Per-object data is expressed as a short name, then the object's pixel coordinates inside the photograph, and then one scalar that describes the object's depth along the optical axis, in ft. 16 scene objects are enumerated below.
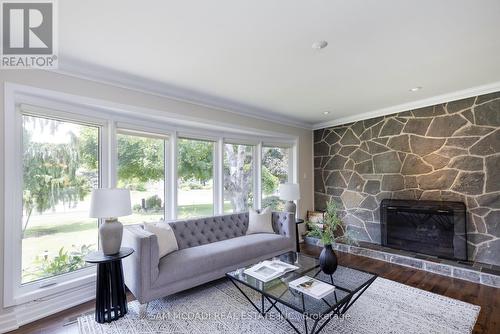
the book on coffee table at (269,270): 7.76
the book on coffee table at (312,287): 6.61
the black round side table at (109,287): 7.71
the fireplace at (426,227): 11.87
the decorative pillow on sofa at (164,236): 9.54
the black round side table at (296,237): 13.57
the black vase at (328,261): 7.98
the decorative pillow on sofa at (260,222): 13.21
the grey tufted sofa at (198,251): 8.20
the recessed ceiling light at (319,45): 7.43
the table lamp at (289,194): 14.52
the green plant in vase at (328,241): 8.00
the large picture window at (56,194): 8.57
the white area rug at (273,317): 7.34
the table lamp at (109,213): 7.75
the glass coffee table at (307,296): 6.29
